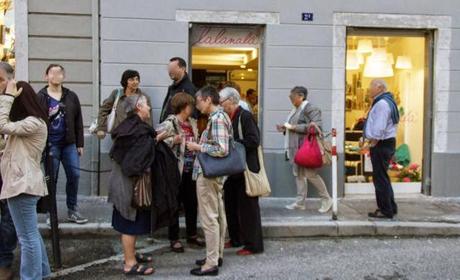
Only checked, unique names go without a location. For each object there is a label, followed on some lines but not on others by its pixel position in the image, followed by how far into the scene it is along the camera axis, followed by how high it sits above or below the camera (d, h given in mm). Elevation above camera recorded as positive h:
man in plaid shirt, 5574 -673
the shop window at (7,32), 8820 +1127
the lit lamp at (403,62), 9445 +789
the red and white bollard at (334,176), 7055 -793
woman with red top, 6043 -479
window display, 9328 +293
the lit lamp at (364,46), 9320 +1028
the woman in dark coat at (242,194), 6215 -953
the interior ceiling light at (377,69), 9406 +676
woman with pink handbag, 7926 -373
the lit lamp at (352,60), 9281 +796
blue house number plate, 8938 +1421
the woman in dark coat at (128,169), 5375 -569
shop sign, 9008 +1122
